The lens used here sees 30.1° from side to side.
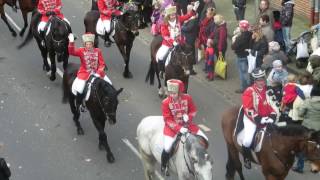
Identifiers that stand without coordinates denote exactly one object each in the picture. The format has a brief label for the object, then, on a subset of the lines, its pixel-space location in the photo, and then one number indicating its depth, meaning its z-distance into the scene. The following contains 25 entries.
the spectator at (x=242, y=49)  14.67
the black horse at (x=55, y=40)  15.52
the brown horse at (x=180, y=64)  13.81
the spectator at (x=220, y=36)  15.62
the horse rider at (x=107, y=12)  16.56
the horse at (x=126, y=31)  16.22
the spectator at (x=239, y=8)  18.56
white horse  9.13
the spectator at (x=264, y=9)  15.50
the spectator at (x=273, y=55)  13.65
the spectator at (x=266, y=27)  14.68
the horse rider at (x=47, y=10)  15.99
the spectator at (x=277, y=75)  12.40
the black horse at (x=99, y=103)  11.73
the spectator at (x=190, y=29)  16.56
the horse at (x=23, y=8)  19.53
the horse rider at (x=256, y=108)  10.13
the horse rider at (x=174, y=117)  10.15
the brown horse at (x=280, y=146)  9.02
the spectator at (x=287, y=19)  16.19
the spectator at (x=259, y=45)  14.23
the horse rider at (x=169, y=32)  14.24
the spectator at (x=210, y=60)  15.95
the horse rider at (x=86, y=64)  12.62
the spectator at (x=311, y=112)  10.59
